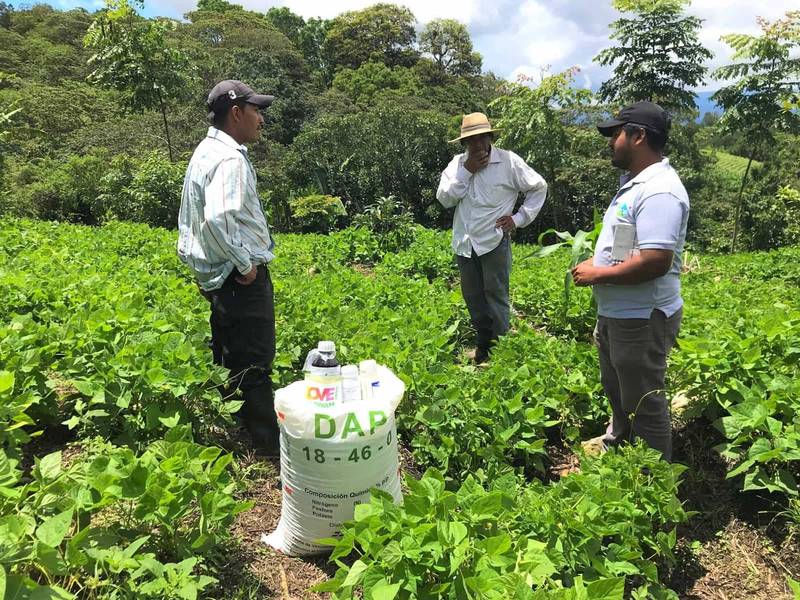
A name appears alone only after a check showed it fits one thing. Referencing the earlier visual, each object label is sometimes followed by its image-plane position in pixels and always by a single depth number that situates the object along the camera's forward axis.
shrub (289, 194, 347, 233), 15.27
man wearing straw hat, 4.63
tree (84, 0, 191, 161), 12.16
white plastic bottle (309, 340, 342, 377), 2.54
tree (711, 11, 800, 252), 14.46
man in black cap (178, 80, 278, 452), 2.93
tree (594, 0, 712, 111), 16.33
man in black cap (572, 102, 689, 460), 2.67
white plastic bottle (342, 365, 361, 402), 2.42
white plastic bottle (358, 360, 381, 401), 2.49
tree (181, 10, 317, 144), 30.25
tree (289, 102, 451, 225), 21.53
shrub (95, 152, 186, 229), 13.52
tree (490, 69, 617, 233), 17.16
